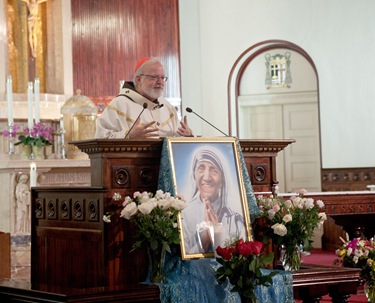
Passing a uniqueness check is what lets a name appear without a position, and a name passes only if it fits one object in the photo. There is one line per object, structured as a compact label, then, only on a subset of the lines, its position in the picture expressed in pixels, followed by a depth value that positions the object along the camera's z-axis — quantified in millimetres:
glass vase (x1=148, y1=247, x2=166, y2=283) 6361
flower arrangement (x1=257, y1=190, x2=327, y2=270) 6855
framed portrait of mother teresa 6585
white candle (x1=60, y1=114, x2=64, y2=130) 13299
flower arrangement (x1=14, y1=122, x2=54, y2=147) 12256
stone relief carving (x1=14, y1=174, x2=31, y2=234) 11864
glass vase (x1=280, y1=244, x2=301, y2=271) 6985
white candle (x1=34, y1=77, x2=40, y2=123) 12433
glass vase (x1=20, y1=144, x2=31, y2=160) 12330
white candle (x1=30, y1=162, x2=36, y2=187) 11150
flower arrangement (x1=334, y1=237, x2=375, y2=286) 8938
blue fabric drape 6375
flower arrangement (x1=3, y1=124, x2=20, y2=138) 12405
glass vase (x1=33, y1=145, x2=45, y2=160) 12330
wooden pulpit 6450
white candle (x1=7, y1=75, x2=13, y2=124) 12312
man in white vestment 7260
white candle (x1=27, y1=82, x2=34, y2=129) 12321
